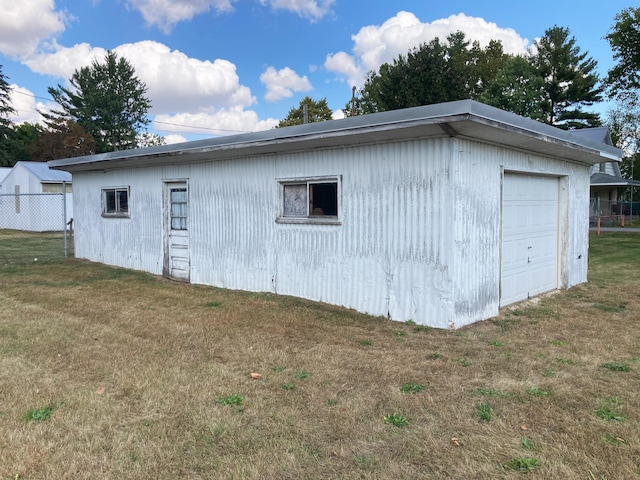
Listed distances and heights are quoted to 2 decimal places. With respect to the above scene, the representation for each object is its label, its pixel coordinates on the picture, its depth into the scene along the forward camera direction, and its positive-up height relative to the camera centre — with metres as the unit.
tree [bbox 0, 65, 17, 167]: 38.28 +7.38
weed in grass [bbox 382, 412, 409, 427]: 3.26 -1.45
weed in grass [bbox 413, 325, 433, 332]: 5.74 -1.39
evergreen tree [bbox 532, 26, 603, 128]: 34.94 +10.35
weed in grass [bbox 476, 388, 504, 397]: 3.75 -1.44
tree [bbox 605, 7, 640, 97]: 16.92 +6.40
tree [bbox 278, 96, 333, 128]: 43.12 +10.08
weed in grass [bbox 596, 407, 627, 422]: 3.28 -1.43
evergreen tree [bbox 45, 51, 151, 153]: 42.72 +10.81
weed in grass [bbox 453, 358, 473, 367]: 4.49 -1.42
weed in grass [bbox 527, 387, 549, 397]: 3.72 -1.43
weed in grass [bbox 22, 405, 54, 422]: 3.29 -1.42
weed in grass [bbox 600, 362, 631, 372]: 4.29 -1.41
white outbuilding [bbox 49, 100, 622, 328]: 5.72 +0.12
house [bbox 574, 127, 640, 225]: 24.86 +1.77
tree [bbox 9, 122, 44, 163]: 39.25 +7.00
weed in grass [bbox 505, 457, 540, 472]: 2.69 -1.46
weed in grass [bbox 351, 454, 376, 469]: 2.76 -1.47
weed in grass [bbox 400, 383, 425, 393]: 3.83 -1.43
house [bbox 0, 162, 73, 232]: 23.23 +0.93
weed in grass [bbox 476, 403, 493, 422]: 3.33 -1.44
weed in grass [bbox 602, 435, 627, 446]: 2.95 -1.44
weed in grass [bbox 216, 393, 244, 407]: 3.58 -1.43
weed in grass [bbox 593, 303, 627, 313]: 6.82 -1.37
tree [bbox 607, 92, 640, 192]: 36.14 +6.61
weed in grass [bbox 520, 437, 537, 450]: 2.92 -1.45
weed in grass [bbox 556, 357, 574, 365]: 4.50 -1.42
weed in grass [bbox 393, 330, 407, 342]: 5.38 -1.41
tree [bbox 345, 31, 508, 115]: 26.88 +8.22
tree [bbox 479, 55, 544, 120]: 32.09 +8.92
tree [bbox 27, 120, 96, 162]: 34.66 +5.60
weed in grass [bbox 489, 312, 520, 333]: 5.86 -1.39
